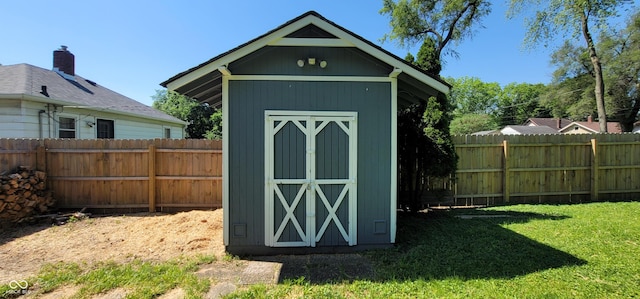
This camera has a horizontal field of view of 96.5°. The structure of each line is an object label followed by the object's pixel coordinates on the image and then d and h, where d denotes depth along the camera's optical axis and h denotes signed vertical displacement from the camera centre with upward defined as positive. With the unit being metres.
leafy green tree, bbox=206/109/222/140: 24.46 +1.87
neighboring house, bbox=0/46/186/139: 7.81 +1.33
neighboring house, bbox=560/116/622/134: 29.47 +2.35
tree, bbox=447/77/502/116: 50.22 +9.23
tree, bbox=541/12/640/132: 18.61 +5.46
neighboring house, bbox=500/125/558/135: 31.63 +2.20
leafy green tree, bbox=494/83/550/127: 49.31 +7.51
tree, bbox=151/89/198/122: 25.36 +3.99
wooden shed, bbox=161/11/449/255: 4.23 +0.11
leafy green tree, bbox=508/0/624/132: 11.90 +5.58
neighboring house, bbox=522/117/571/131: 35.71 +3.37
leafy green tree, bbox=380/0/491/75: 12.30 +5.89
